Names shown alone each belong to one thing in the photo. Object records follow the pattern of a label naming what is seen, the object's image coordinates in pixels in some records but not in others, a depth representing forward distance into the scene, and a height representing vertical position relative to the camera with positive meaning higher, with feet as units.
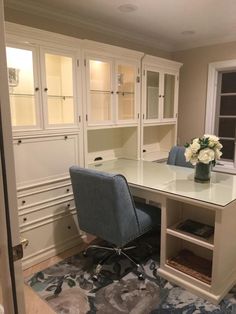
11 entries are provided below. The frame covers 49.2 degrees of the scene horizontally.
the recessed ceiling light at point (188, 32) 10.66 +3.24
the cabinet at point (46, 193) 7.48 -2.53
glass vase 7.27 -1.71
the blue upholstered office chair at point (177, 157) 10.19 -1.84
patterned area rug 6.16 -4.64
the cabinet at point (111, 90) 8.92 +0.78
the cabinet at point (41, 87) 7.20 +0.74
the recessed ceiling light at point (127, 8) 7.93 +3.23
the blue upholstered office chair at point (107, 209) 6.56 -2.61
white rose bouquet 6.88 -1.06
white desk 6.15 -2.83
